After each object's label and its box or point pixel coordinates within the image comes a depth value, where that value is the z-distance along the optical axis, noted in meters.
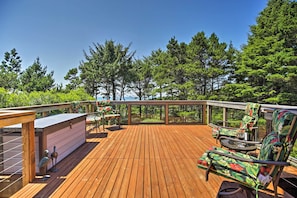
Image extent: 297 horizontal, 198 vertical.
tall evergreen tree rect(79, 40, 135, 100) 17.03
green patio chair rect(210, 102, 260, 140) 3.43
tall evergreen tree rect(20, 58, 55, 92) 17.94
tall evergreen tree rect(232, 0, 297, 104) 10.80
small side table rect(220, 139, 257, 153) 2.67
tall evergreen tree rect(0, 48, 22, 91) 18.90
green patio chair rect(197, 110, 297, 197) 1.61
